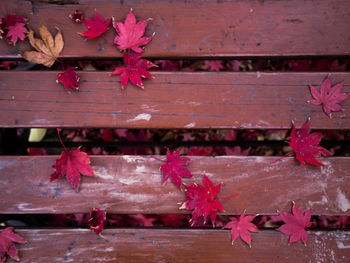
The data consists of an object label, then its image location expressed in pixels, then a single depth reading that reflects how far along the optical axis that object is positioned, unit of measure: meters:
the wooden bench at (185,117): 1.01
